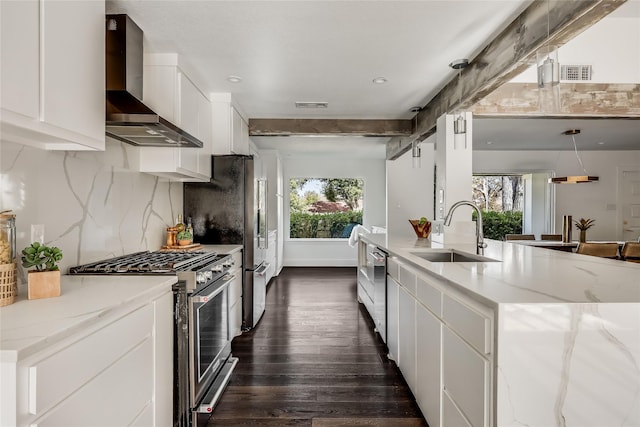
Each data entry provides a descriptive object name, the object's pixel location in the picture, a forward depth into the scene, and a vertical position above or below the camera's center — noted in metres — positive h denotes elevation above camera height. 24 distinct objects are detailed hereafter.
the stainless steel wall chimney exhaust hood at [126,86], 2.00 +0.69
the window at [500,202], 8.70 +0.26
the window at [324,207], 8.47 +0.12
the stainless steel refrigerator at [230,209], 3.83 +0.03
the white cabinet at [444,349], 1.38 -0.63
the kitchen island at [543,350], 1.26 -0.46
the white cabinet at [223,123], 3.98 +0.93
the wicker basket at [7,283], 1.35 -0.26
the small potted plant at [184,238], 3.29 -0.22
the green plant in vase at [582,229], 5.63 -0.23
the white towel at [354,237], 7.11 -0.45
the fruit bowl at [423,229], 4.22 -0.18
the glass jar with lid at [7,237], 1.39 -0.10
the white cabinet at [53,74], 1.22 +0.50
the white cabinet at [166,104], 2.81 +0.79
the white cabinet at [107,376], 0.99 -0.53
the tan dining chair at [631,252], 4.46 -0.44
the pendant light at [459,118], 3.18 +0.86
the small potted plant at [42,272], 1.44 -0.23
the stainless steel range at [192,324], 1.98 -0.62
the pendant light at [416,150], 4.59 +0.77
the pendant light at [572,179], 5.86 +0.54
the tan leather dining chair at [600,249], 4.66 -0.43
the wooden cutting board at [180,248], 3.15 -0.30
